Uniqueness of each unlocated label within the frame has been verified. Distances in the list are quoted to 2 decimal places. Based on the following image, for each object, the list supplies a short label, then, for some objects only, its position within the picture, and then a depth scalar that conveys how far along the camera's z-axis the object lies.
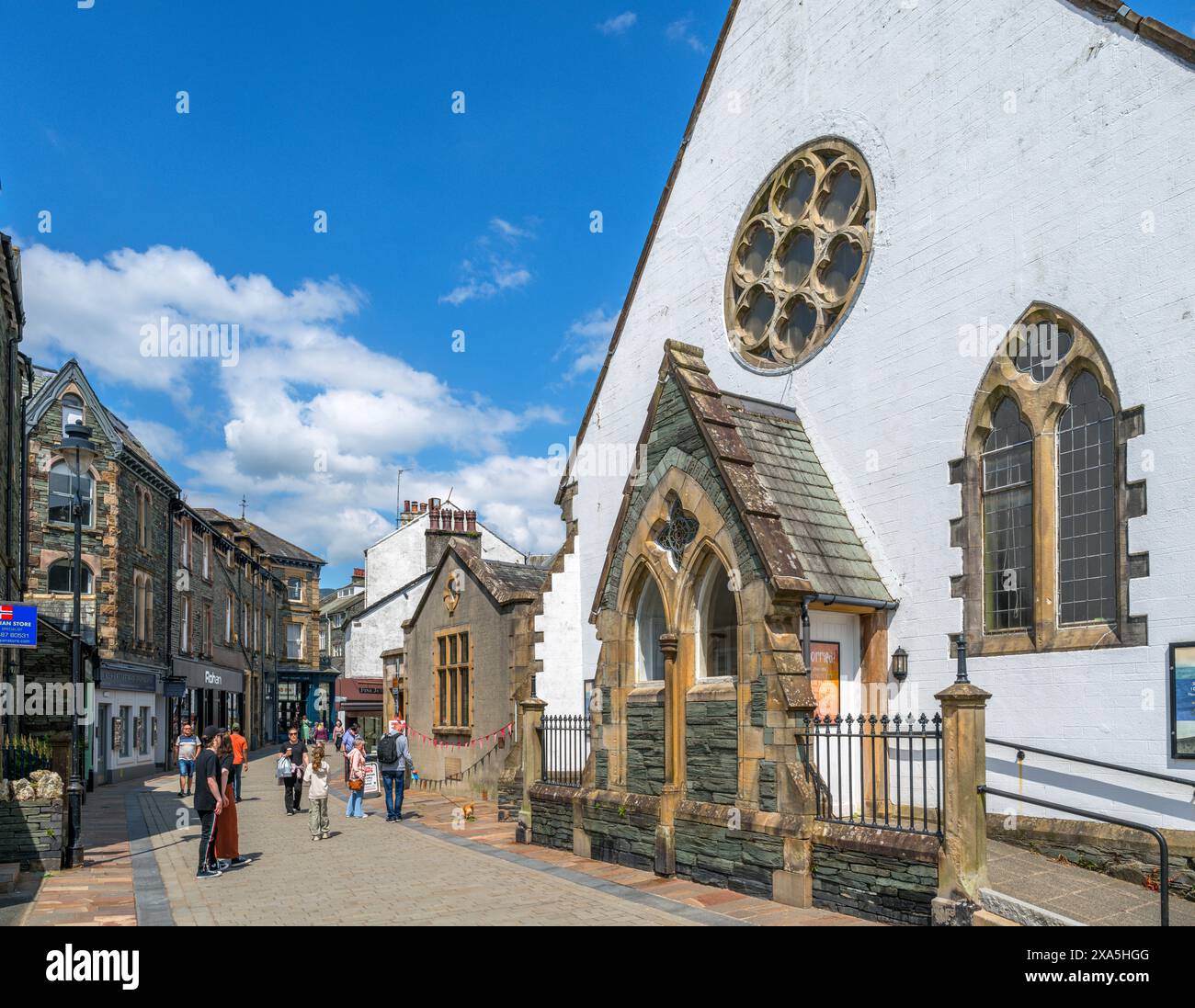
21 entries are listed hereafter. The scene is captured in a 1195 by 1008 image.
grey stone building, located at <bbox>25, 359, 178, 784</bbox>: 29.81
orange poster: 12.20
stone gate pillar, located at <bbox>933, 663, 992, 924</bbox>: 8.59
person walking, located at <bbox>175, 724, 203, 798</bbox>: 23.34
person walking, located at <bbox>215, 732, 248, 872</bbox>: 13.30
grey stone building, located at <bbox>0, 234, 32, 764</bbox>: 18.47
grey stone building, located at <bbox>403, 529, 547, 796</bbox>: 20.73
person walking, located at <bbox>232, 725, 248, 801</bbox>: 14.06
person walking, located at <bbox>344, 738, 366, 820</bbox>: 19.42
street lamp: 13.58
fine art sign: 9.15
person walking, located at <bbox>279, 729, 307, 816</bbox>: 20.25
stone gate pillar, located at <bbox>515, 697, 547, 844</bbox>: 15.14
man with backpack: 18.67
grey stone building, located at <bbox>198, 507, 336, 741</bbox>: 64.50
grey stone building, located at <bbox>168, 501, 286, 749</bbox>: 38.16
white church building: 9.75
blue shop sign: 12.93
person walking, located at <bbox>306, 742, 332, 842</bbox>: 16.20
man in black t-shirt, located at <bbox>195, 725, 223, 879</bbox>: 12.77
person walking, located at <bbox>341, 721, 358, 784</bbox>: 20.61
